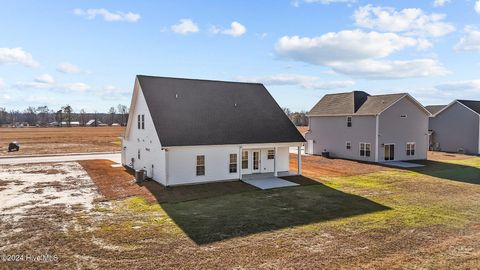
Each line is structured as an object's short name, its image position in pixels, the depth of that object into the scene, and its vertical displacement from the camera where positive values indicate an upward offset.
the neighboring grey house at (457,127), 37.81 +0.19
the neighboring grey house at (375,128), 31.12 +0.07
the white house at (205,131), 19.58 -0.15
